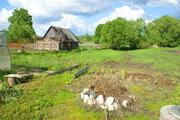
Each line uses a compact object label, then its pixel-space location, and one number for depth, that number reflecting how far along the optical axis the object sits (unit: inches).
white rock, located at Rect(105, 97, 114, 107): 222.8
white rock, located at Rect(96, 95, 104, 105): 226.2
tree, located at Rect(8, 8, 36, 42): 949.0
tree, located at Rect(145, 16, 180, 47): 1263.8
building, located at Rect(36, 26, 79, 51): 933.1
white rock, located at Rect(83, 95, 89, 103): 232.1
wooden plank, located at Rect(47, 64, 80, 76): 356.2
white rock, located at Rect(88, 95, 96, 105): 227.2
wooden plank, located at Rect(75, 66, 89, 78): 343.0
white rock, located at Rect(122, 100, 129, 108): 227.1
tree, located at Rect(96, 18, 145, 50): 1041.7
